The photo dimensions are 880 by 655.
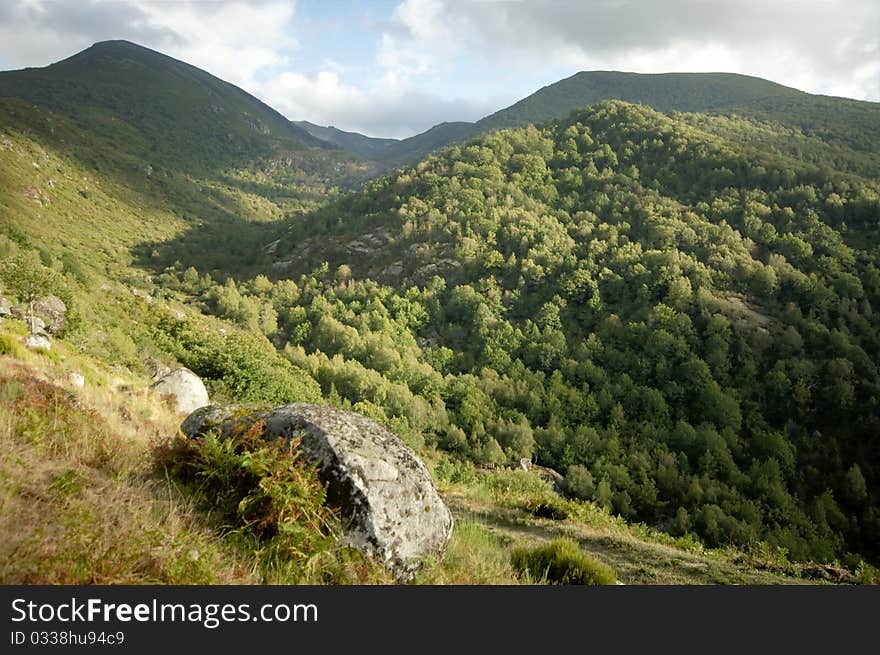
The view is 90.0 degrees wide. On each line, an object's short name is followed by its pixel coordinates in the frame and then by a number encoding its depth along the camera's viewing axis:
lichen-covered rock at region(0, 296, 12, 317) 15.62
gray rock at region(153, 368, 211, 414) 13.09
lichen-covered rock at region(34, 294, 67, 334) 18.15
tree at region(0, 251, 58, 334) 17.80
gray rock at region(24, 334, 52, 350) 10.96
